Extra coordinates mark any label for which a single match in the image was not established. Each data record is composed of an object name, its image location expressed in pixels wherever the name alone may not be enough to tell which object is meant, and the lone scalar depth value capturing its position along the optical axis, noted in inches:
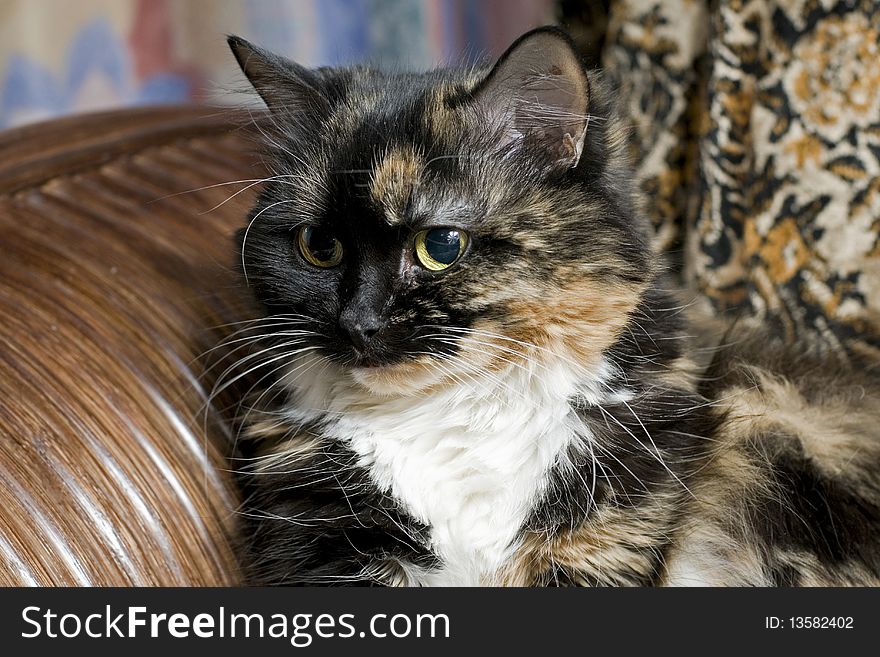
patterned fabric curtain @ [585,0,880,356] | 28.9
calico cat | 24.3
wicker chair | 23.8
